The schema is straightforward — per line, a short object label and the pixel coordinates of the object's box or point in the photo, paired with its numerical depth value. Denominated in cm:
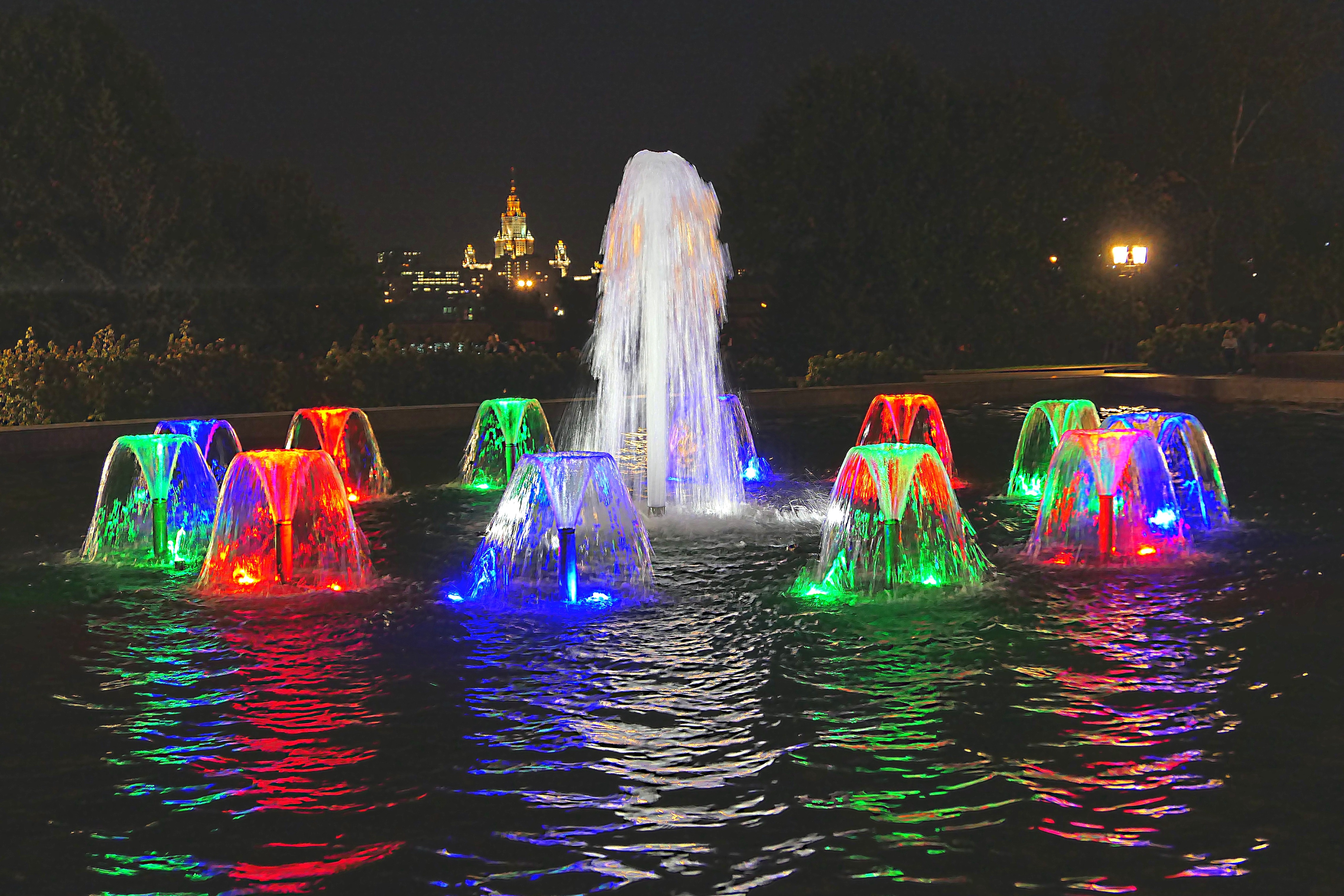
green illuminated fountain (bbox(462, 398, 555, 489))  1681
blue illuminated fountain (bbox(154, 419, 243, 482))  1562
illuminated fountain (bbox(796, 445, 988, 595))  958
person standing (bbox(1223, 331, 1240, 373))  3675
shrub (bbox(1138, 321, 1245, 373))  3984
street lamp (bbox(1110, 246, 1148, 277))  4875
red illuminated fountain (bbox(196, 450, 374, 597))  1012
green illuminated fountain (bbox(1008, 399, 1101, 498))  1509
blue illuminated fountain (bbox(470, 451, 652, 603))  982
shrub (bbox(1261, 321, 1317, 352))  4400
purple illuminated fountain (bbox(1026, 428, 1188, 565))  1084
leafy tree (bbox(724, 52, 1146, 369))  4416
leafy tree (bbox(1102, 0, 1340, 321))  5544
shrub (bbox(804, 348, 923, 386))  3375
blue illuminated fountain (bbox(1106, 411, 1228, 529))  1282
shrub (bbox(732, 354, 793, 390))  3297
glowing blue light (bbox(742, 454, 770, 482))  1678
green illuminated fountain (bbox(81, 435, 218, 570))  1177
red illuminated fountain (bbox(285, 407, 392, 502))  1609
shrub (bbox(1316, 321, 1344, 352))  4025
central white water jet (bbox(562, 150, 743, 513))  1462
